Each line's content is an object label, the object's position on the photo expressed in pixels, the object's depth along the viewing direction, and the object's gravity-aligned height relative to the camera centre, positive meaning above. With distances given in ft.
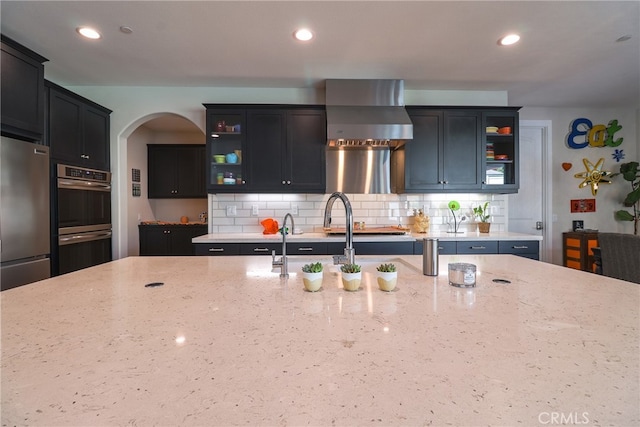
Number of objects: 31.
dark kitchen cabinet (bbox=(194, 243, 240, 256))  10.45 -1.34
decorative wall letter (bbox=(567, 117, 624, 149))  14.49 +3.57
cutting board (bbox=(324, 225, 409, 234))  10.96 -0.77
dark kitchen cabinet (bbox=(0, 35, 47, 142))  7.84 +3.26
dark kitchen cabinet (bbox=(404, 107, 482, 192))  11.62 +2.20
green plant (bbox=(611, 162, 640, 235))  13.85 +0.62
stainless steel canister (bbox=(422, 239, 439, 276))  4.51 -0.74
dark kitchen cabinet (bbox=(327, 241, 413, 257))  10.46 -1.32
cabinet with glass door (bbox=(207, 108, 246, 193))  11.36 +2.32
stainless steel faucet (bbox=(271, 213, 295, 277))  4.54 -0.82
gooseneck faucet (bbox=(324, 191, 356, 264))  4.43 -0.20
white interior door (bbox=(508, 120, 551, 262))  14.65 +1.02
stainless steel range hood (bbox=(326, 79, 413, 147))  10.36 +3.46
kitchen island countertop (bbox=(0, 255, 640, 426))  1.57 -1.01
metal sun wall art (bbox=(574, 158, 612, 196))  14.19 +1.58
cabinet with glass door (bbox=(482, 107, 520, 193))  11.77 +2.34
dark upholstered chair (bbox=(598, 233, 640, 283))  8.08 -1.30
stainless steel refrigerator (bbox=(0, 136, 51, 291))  7.49 -0.06
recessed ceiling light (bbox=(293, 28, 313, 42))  8.04 +4.72
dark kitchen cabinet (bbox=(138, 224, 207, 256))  16.78 -1.58
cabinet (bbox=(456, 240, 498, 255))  10.80 -1.32
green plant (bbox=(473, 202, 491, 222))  12.54 -0.11
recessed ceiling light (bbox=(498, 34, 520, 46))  8.35 +4.74
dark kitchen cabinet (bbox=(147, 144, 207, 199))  18.37 +2.43
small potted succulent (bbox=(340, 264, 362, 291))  3.66 -0.83
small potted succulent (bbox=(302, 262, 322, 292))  3.64 -0.82
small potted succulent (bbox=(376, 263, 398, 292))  3.66 -0.83
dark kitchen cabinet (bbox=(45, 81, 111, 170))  9.46 +2.79
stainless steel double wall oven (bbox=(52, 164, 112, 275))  9.45 -0.26
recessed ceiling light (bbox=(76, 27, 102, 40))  8.00 +4.76
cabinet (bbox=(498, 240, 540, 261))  10.92 -1.36
